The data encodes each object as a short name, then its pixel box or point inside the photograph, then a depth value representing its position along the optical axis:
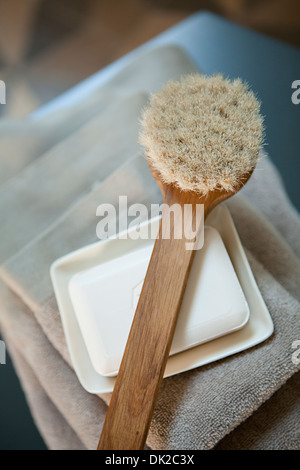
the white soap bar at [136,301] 0.36
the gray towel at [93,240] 0.36
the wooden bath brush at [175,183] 0.34
